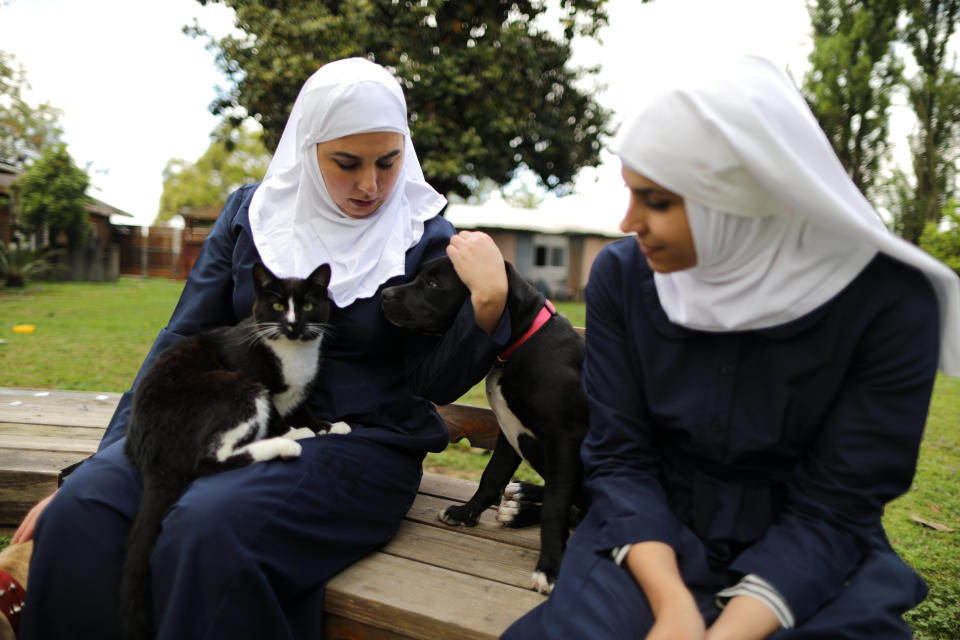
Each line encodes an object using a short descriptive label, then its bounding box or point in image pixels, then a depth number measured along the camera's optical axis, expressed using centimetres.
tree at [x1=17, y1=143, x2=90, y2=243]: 2170
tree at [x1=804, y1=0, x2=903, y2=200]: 2356
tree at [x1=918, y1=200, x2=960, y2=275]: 874
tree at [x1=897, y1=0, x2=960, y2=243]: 2138
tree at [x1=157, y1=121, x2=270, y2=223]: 4706
